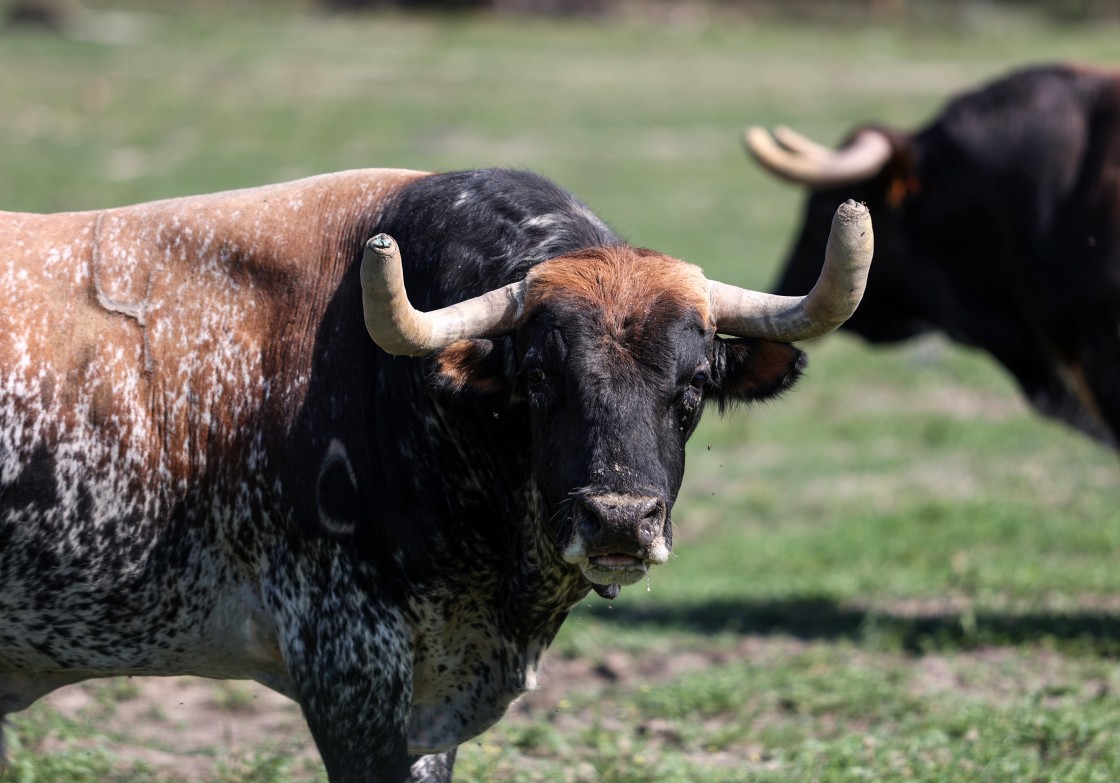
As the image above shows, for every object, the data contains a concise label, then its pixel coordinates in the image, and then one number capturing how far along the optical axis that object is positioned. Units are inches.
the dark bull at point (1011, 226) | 631.2
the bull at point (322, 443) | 343.3
